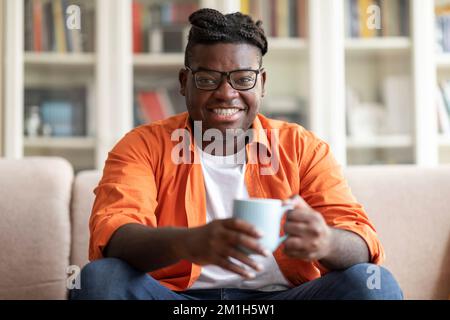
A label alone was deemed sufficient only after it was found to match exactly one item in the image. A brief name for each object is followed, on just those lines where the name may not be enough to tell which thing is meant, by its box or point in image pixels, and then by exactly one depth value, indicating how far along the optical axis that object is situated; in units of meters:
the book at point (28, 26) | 2.45
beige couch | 1.60
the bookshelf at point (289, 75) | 2.43
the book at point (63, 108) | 2.47
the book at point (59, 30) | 2.48
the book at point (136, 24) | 2.48
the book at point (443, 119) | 2.52
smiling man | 1.13
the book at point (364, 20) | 2.50
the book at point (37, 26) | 2.47
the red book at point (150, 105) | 2.49
